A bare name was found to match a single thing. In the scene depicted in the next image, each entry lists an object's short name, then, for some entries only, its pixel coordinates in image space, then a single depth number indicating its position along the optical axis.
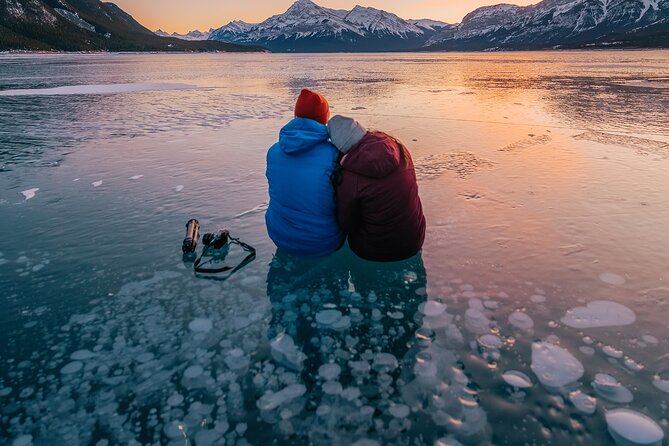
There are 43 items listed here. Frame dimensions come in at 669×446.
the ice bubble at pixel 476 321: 3.74
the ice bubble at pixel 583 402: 2.87
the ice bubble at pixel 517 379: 3.09
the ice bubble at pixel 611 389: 2.95
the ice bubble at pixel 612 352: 3.36
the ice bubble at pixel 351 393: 3.02
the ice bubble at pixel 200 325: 3.81
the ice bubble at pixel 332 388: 3.07
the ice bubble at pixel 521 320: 3.76
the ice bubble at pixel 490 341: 3.53
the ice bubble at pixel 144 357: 3.41
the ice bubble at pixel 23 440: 2.71
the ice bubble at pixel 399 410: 2.86
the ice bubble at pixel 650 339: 3.50
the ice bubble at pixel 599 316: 3.77
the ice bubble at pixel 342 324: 3.82
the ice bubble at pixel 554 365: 3.13
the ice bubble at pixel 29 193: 7.22
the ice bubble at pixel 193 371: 3.26
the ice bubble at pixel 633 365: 3.21
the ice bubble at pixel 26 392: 3.08
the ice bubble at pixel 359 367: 3.25
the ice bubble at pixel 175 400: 2.99
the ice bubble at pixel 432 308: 4.00
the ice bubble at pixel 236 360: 3.35
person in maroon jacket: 4.15
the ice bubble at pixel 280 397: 2.96
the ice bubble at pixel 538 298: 4.13
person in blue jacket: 4.35
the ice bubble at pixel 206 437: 2.69
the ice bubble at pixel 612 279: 4.41
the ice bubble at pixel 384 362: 3.30
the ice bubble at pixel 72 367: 3.30
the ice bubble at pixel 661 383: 3.02
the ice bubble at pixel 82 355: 3.45
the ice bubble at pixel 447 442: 2.64
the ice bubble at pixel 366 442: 2.65
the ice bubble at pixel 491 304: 4.05
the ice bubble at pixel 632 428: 2.63
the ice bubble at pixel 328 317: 3.91
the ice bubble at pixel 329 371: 3.22
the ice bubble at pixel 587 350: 3.40
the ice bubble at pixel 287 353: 3.37
